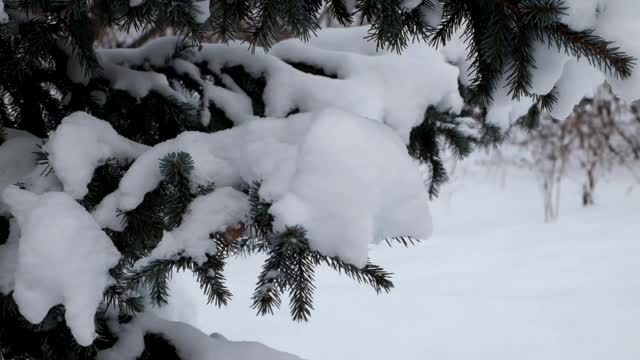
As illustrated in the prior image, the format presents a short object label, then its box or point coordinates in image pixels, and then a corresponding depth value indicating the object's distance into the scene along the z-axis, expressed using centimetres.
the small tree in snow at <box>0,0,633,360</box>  182
